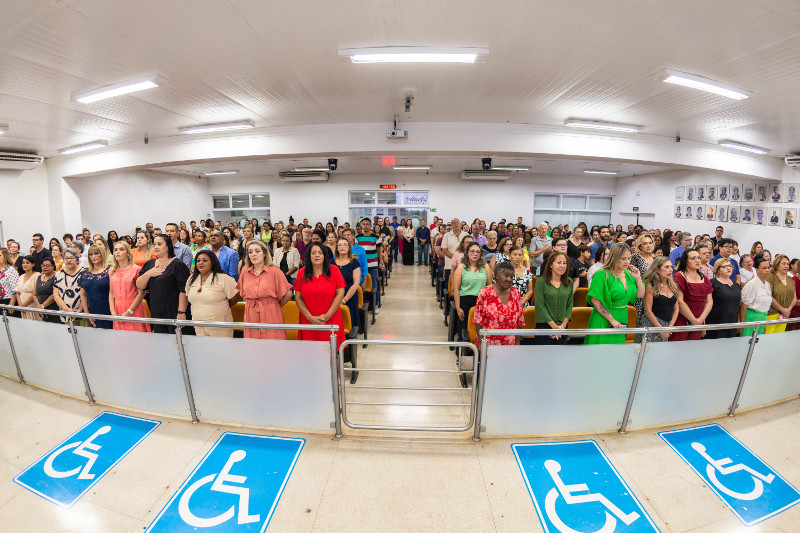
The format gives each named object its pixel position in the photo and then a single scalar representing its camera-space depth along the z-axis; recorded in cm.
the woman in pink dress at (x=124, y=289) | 345
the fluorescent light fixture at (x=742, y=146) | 691
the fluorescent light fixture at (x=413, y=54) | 328
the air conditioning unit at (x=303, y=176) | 1268
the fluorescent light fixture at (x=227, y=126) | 583
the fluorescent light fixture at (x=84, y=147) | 734
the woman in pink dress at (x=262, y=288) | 321
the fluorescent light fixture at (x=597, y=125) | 571
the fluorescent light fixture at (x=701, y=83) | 376
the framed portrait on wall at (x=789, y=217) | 797
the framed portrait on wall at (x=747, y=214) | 898
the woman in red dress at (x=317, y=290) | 328
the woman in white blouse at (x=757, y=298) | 376
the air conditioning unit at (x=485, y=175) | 1201
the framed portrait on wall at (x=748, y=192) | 893
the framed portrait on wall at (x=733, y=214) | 936
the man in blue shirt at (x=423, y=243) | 1077
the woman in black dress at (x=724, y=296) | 357
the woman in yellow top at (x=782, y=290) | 394
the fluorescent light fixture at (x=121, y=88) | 394
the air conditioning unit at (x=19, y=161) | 761
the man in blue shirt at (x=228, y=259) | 491
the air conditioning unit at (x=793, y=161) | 747
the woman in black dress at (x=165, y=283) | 336
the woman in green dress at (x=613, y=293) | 322
